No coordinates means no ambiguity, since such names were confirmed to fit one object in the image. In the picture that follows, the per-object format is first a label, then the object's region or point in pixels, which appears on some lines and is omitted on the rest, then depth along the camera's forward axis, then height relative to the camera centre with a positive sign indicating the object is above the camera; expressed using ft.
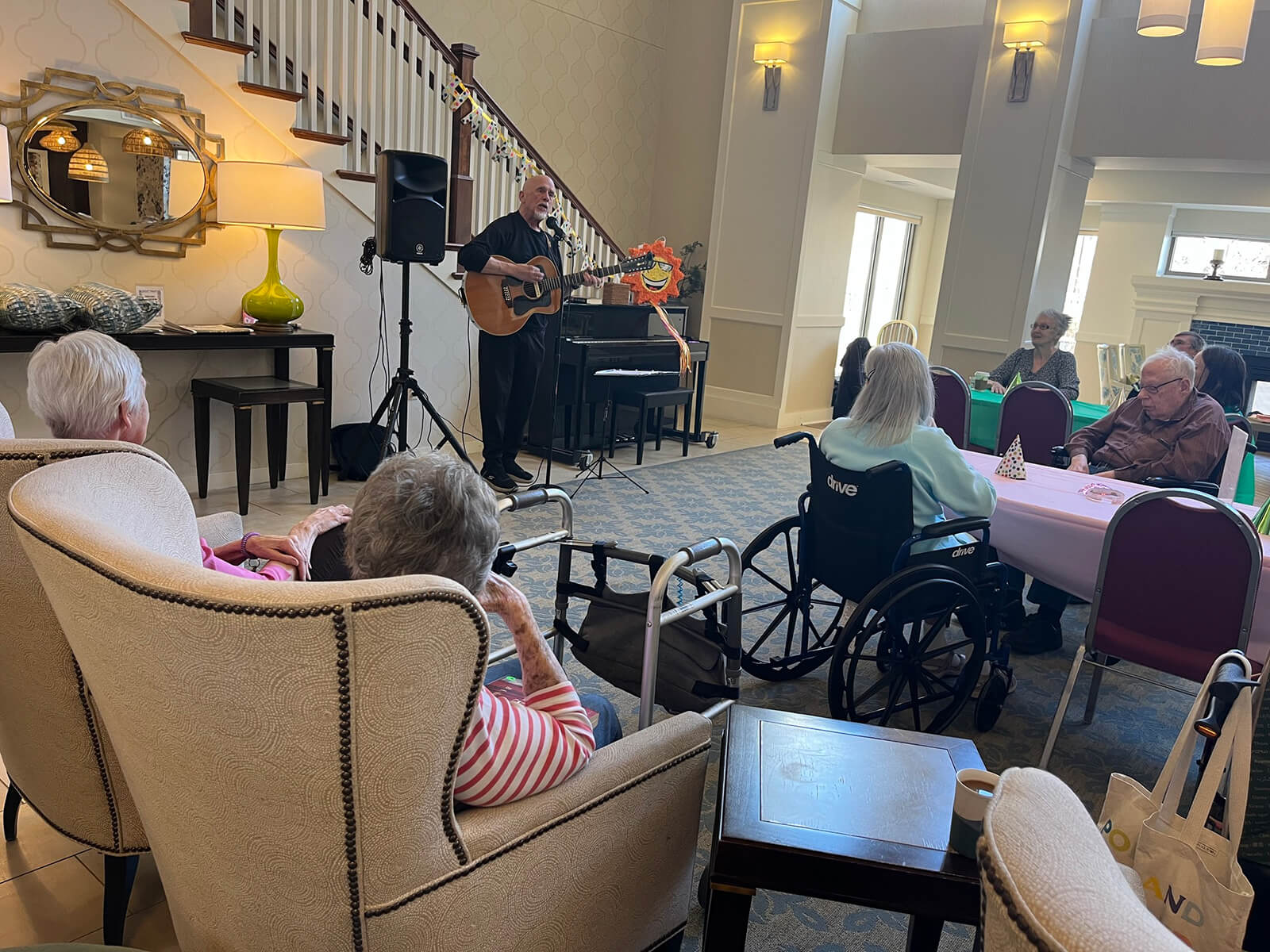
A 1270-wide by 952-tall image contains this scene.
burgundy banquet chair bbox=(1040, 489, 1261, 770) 7.04 -2.15
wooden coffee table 4.26 -2.63
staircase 14.25 +2.36
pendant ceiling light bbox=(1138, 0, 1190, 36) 10.61 +3.29
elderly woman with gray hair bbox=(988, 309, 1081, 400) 17.19 -1.19
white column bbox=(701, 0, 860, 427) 23.40 +1.33
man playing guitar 15.26 -1.75
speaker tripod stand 13.97 -2.42
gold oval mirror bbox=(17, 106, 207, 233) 12.50 +0.58
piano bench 19.06 -2.88
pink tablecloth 8.63 -2.23
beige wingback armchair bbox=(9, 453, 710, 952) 2.68 -1.60
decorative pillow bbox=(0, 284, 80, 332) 11.57 -1.31
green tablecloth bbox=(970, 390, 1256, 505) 15.70 -2.06
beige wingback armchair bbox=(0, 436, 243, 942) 4.18 -2.61
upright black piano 18.78 -2.22
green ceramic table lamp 13.28 +0.40
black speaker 13.21 +0.43
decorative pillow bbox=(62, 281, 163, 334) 12.21 -1.27
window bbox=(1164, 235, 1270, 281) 27.99 +1.64
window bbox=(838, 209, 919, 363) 32.31 +0.26
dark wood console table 11.66 -1.76
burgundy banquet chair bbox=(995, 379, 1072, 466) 13.94 -1.86
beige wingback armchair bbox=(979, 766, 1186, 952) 1.61 -1.08
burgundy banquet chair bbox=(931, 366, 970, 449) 14.70 -1.80
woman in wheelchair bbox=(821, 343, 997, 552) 8.57 -1.50
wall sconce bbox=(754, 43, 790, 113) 23.68 +5.16
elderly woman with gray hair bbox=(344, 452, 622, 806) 3.73 -1.29
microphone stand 14.97 -1.05
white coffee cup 4.25 -2.36
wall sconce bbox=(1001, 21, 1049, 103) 20.31 +5.38
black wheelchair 8.04 -2.84
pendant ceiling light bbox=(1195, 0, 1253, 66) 10.78 +3.27
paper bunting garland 16.46 +1.99
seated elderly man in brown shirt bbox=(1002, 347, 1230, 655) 11.62 -1.63
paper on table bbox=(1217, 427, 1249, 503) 10.69 -1.80
